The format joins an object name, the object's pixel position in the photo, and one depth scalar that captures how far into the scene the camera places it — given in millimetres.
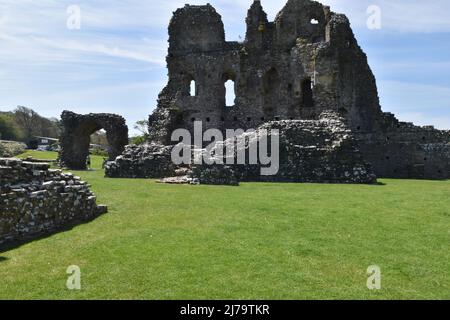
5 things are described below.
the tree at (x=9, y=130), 76750
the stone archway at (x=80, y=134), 35625
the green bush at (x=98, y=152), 66456
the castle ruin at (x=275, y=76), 31828
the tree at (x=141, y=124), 84075
